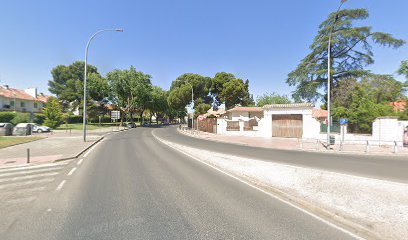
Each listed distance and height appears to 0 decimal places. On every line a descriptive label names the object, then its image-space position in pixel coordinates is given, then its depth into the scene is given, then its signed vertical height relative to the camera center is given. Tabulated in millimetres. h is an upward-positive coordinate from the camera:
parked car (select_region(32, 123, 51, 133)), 35031 -1542
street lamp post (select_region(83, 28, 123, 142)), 19266 +6924
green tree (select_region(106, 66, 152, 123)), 54250 +7936
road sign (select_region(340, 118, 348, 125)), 19297 +144
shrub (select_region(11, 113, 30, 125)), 38906 +48
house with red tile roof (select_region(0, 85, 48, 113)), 48788 +4435
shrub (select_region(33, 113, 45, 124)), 46047 +113
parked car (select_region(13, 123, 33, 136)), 28906 -1555
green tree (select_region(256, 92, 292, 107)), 74806 +7745
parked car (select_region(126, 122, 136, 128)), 55144 -1364
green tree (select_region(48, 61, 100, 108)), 63281 +11490
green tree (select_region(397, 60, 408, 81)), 27781 +7084
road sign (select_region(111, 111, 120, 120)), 45188 +1144
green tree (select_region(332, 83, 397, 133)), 20641 +986
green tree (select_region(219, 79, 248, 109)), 56094 +7578
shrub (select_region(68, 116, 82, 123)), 61444 +3
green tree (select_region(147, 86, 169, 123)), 62025 +5946
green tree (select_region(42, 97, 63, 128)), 39762 +901
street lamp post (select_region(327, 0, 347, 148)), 17505 -411
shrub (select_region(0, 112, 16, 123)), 38000 +370
